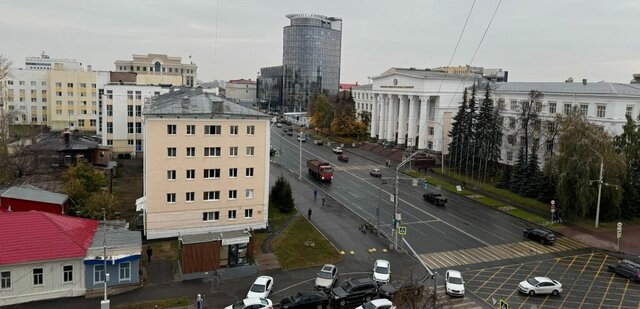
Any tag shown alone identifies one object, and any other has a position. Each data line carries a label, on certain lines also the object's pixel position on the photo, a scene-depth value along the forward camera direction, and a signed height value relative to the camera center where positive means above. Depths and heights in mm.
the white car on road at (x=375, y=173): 69019 -10343
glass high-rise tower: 183375 +15656
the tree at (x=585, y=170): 45812 -5971
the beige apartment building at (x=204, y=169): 38969 -6199
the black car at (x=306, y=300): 27703 -11716
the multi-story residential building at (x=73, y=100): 104875 -2156
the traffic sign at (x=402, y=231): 35369 -9466
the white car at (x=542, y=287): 30672 -11499
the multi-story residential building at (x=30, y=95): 108875 -1418
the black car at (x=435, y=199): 53969 -10815
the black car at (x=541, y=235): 41306 -11170
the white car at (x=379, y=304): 26547 -11255
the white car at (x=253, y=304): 26484 -11478
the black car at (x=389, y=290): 29295 -11569
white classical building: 89062 -352
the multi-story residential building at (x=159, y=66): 145000 +8441
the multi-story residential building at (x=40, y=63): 192750 +10779
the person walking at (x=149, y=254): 34656 -11567
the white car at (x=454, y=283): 29984 -11357
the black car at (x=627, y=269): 33562 -11359
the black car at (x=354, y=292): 28844 -11655
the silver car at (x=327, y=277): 30500 -11546
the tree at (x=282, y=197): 48125 -9998
